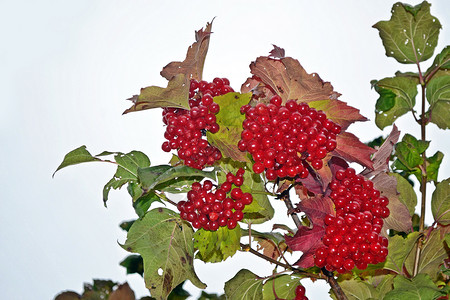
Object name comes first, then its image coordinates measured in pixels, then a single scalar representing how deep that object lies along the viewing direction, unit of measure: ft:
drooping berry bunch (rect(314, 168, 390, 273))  2.51
